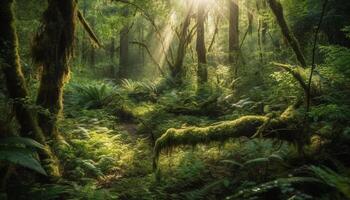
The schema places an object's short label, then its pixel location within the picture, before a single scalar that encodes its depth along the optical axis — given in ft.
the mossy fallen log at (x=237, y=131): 19.29
